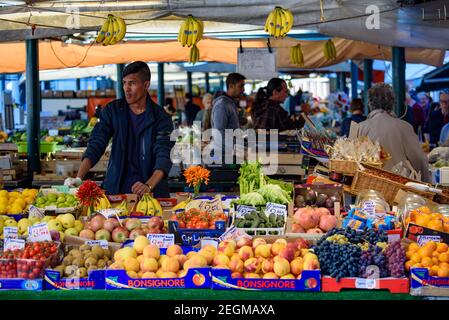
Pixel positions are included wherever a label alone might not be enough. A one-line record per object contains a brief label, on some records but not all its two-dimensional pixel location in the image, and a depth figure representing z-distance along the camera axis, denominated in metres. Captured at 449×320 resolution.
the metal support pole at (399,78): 11.33
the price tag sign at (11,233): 4.95
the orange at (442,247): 4.45
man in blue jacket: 6.60
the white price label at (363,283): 4.17
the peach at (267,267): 4.29
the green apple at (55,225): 5.32
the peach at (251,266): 4.31
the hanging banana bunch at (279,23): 7.70
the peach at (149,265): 4.37
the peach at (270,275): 4.21
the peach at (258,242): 4.61
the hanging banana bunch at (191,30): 8.20
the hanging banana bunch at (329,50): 12.76
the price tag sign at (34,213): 5.73
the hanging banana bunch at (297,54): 13.02
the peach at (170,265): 4.36
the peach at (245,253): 4.42
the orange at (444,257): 4.35
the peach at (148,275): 4.29
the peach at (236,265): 4.29
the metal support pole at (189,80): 27.22
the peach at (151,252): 4.49
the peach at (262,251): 4.48
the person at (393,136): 7.43
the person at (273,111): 10.84
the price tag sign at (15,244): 4.73
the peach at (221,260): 4.35
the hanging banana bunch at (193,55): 11.17
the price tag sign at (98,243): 4.88
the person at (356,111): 12.77
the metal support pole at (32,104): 10.35
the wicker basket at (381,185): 6.46
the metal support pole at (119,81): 16.92
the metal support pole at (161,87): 20.39
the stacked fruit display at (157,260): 4.33
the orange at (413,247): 4.51
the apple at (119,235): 5.15
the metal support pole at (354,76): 21.26
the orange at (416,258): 4.36
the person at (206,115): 13.62
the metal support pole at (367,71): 16.50
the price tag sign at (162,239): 4.80
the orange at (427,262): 4.30
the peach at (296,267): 4.28
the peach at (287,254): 4.38
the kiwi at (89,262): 4.55
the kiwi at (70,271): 4.44
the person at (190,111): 20.86
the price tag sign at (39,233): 4.92
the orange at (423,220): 5.17
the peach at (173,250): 4.54
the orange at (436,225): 5.08
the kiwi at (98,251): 4.72
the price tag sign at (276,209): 5.61
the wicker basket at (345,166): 6.82
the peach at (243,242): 4.61
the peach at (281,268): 4.23
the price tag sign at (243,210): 5.54
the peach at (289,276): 4.20
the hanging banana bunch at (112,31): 8.30
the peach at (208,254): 4.44
